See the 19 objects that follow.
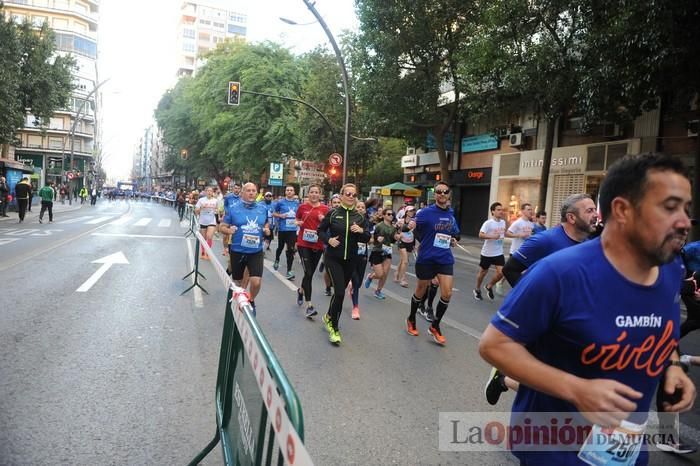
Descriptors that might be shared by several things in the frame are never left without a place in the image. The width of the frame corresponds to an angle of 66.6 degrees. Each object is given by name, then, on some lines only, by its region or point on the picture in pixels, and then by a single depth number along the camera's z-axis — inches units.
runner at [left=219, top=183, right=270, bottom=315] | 273.9
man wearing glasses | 256.1
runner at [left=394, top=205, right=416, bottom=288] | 442.0
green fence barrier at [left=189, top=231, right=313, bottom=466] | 62.9
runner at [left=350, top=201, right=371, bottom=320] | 276.5
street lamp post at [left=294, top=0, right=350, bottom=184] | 691.2
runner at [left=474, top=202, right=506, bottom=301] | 383.6
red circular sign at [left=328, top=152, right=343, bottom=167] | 871.1
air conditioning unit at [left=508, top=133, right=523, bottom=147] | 931.3
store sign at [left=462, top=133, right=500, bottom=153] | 1041.9
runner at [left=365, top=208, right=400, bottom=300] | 374.0
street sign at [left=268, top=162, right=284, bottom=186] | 1172.6
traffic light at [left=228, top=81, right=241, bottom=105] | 854.2
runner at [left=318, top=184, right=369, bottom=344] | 255.6
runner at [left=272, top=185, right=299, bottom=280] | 447.5
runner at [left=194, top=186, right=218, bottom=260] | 589.6
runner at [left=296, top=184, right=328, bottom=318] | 319.5
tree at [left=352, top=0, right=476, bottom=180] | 821.2
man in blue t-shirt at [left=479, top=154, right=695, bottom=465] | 63.9
